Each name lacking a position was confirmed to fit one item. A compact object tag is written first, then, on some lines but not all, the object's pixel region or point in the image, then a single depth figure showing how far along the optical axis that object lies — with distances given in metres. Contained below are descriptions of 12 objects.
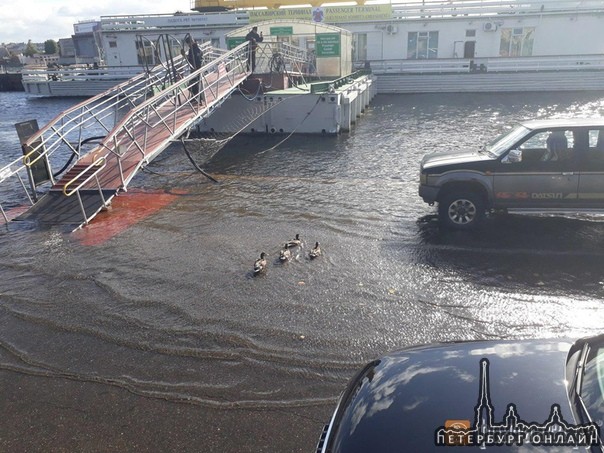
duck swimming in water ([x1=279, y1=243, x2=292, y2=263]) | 7.53
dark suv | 7.83
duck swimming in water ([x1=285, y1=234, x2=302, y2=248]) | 7.98
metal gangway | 10.16
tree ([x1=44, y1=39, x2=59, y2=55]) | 87.25
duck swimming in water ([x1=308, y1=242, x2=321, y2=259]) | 7.61
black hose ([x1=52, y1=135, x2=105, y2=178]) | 11.61
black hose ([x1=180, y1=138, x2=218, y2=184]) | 12.85
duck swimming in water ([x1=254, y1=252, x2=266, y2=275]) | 7.12
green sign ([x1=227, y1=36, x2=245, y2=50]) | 23.56
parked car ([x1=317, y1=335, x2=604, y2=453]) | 2.49
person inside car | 7.91
